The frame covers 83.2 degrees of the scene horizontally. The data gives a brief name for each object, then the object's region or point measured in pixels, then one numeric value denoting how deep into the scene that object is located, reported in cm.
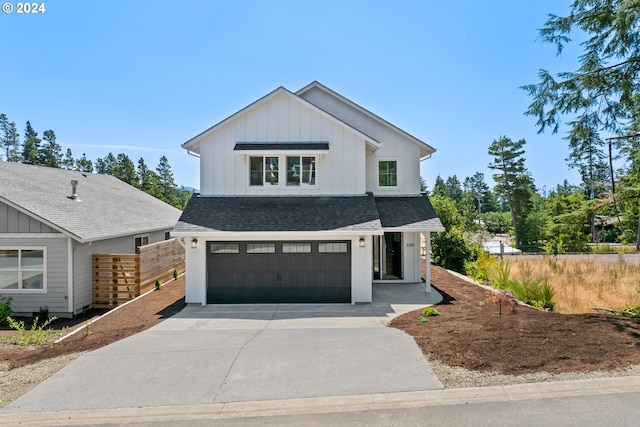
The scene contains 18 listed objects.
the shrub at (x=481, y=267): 1580
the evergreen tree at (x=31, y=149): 6207
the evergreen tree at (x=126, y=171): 5244
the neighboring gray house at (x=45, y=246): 1185
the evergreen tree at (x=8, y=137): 7281
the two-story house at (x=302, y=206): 1217
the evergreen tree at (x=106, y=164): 6499
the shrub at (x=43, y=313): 1179
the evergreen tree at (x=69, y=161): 6299
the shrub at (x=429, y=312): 992
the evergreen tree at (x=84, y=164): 5917
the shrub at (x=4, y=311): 1135
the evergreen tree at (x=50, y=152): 6234
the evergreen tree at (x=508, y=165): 4866
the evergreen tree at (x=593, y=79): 955
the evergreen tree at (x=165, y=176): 6056
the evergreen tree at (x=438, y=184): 9201
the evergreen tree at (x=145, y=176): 5128
